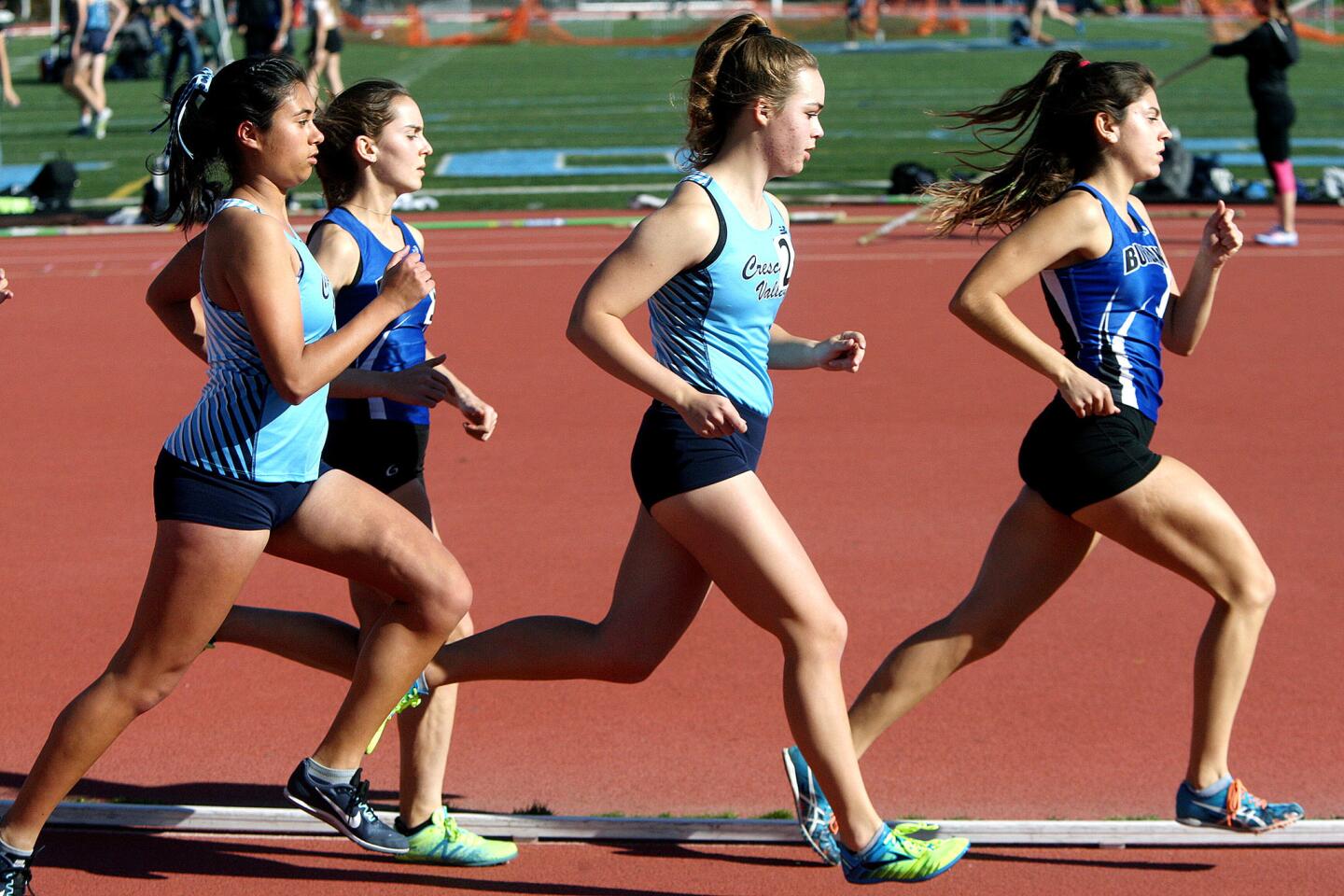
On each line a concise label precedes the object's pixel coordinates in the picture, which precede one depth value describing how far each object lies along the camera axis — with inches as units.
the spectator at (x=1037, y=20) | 1505.9
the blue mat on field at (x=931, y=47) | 1473.9
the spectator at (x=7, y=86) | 971.9
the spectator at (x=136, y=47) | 1208.2
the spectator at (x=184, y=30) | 908.6
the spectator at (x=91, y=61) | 847.1
